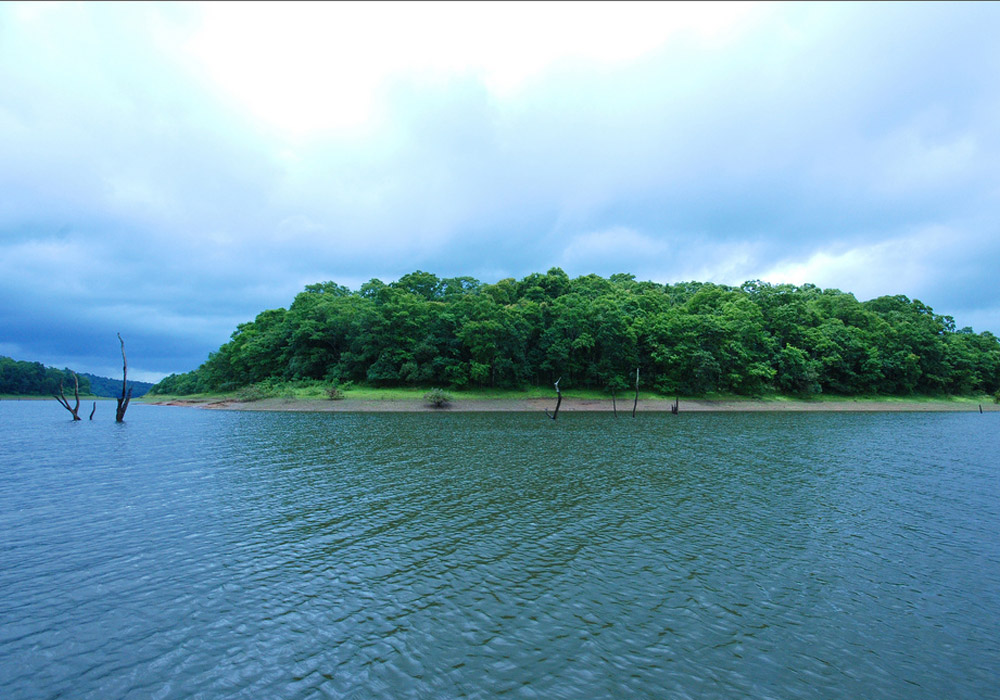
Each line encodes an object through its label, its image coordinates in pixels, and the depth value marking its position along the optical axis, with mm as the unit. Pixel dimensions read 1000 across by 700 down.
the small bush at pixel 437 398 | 60219
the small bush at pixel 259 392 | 69625
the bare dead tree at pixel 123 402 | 45806
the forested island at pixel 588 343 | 71125
